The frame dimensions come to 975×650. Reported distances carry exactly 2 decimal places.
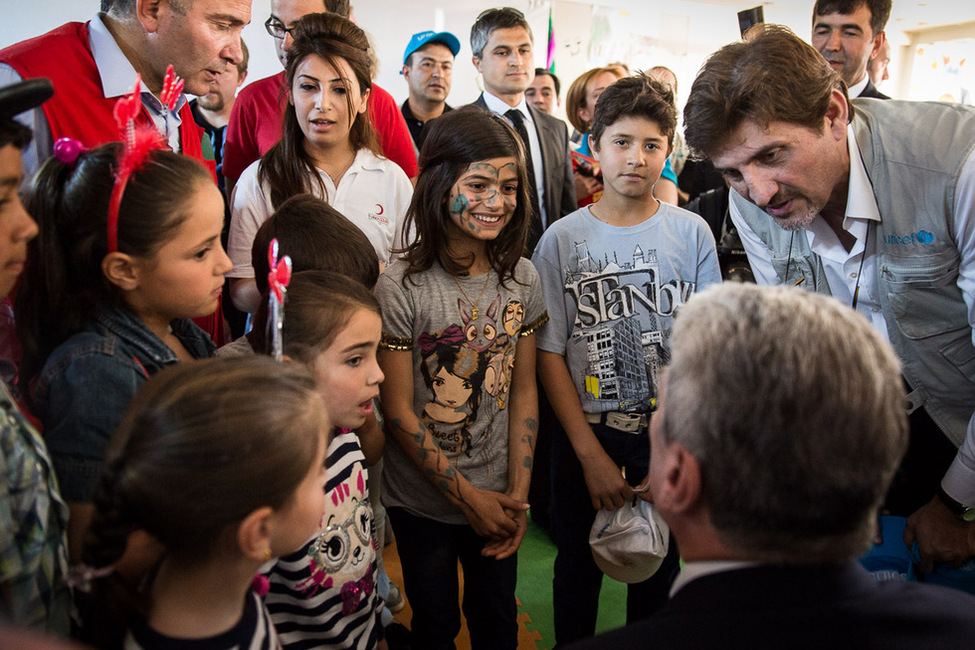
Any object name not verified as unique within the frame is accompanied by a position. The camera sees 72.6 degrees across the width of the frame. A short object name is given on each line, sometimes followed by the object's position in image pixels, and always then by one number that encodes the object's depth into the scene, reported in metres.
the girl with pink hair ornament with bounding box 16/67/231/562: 0.97
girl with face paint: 1.54
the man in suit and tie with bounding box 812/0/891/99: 2.72
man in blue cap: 3.23
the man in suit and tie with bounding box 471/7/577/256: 2.88
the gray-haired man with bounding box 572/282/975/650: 0.70
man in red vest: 1.48
